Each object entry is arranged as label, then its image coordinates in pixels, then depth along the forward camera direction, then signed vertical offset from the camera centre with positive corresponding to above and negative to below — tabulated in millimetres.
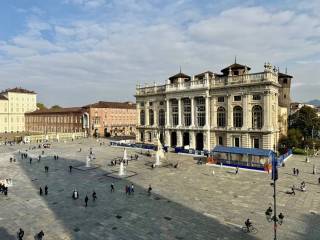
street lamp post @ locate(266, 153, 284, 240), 18219 -3414
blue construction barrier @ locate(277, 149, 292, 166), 41797 -6158
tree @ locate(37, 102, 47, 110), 174500 +10880
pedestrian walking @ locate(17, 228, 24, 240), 18056 -7433
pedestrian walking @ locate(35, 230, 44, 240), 17641 -7375
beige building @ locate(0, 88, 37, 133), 122000 +6700
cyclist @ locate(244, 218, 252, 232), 19234 -7326
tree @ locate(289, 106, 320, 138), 59156 -545
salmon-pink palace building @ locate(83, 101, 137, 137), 98312 +868
